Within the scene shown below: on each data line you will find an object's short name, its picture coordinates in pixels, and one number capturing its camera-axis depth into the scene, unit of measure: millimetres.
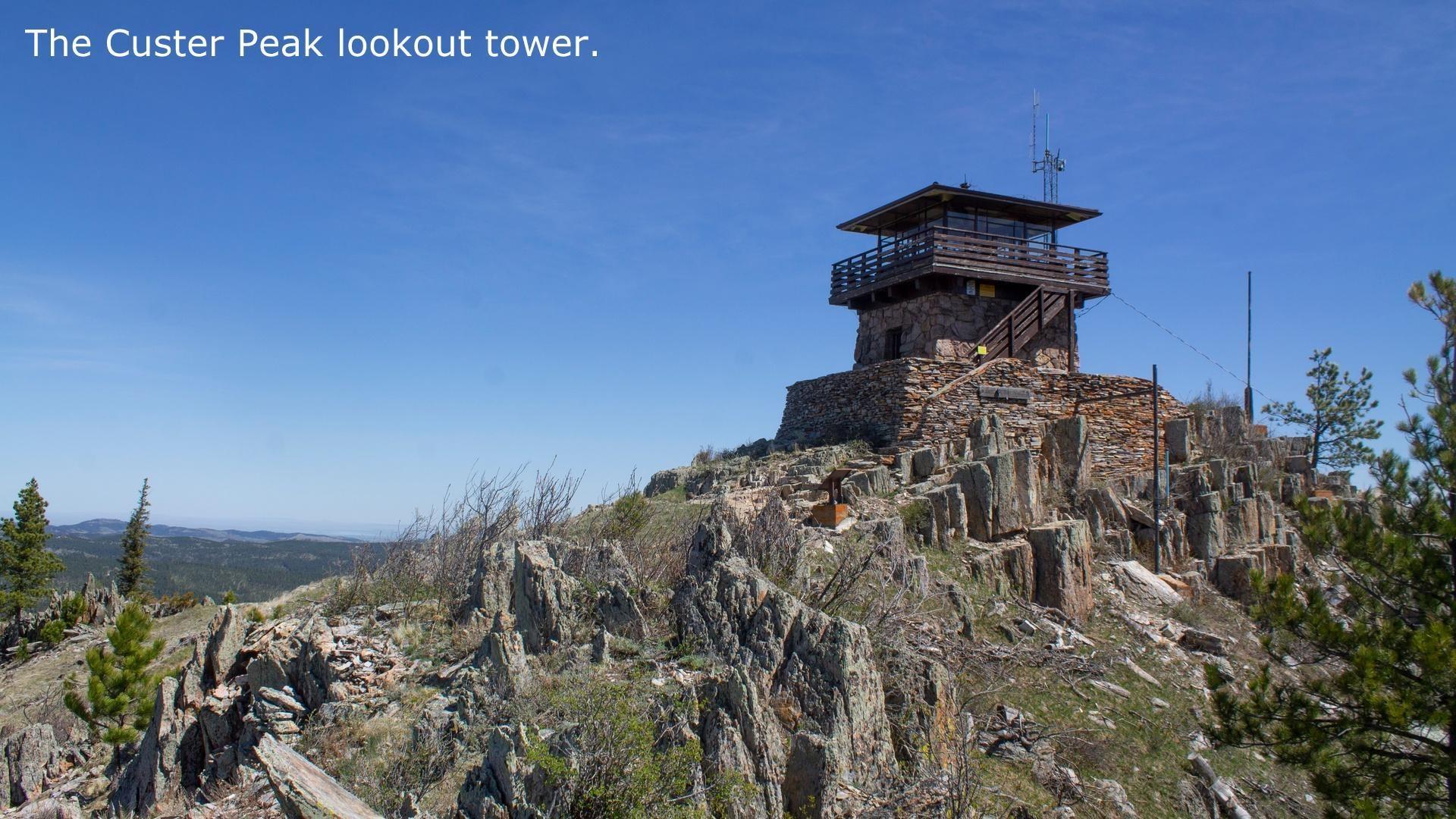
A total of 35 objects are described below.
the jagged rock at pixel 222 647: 10578
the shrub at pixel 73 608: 23984
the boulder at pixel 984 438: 19531
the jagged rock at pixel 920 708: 9156
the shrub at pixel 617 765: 7430
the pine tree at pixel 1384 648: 9992
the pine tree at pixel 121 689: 13516
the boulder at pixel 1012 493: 16797
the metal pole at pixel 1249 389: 29500
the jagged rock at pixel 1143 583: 17203
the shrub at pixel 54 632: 22531
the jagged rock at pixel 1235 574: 19047
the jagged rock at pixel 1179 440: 22547
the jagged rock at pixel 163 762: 9297
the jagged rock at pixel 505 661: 9055
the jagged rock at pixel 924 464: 18875
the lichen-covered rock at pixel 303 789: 6539
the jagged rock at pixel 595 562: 11195
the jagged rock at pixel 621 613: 10234
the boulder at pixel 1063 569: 15359
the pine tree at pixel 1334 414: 30438
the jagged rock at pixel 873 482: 17406
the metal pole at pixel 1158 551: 18656
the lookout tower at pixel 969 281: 23766
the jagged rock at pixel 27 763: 10555
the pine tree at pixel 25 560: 28172
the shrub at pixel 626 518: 14758
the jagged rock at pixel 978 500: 16672
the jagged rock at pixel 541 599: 10219
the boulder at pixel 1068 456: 20219
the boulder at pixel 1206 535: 19688
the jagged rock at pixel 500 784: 7398
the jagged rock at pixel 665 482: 23562
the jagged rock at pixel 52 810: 9258
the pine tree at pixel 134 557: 34562
